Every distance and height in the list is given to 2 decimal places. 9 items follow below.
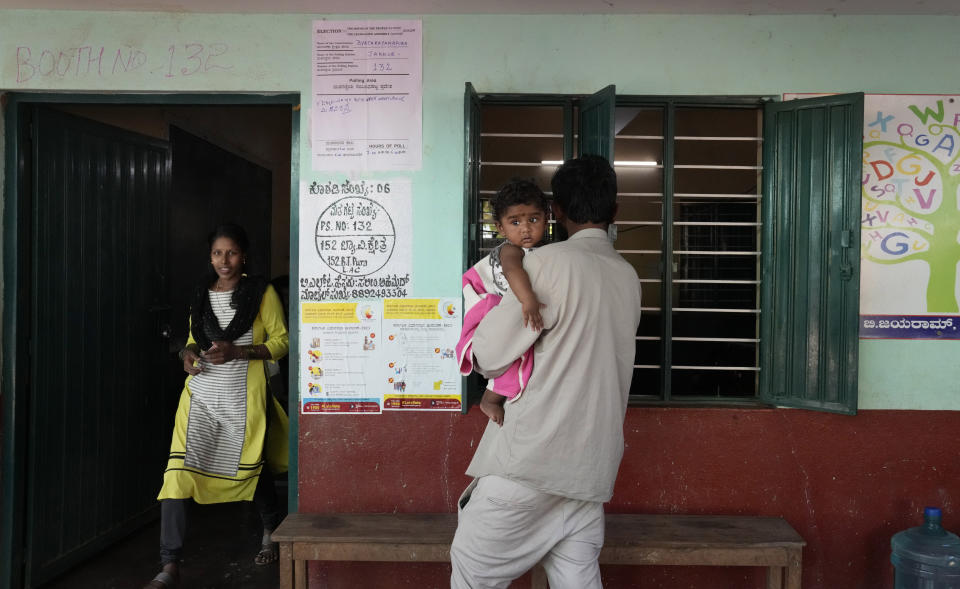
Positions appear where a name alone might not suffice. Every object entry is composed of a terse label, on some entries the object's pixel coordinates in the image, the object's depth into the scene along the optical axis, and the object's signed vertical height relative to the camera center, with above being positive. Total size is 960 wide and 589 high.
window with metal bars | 2.99 +0.32
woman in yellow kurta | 3.21 -0.57
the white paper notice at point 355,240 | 3.12 +0.21
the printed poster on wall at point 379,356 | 3.13 -0.34
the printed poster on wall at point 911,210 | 3.08 +0.38
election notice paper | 3.11 +0.89
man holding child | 1.98 -0.34
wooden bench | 2.76 -1.08
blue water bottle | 2.89 -1.15
